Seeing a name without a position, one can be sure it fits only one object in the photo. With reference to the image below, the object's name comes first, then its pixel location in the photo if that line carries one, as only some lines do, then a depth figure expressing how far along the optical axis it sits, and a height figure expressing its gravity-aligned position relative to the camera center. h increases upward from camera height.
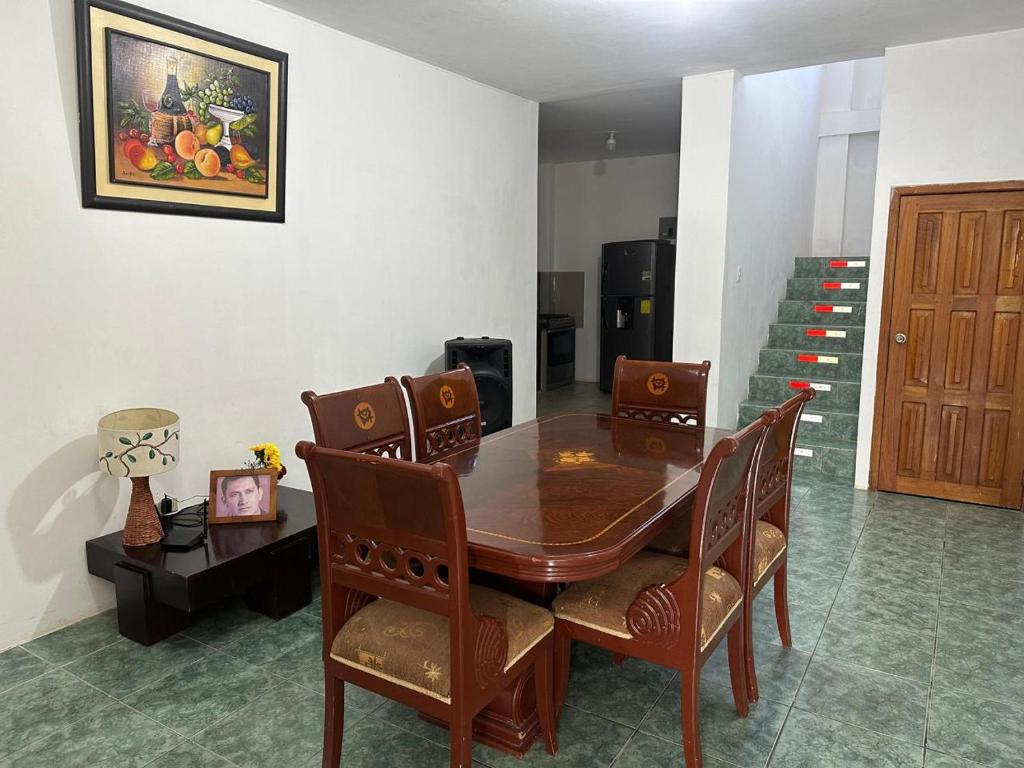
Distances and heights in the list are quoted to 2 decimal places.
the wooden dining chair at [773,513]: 2.11 -0.70
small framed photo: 2.88 -0.81
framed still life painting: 2.67 +0.73
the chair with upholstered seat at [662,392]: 3.03 -0.39
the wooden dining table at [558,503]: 1.60 -0.54
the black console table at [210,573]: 2.48 -1.01
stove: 7.70 -0.54
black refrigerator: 7.26 +0.05
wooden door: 4.02 -0.25
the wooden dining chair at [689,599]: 1.72 -0.77
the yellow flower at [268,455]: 3.04 -0.67
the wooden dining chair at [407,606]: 1.47 -0.72
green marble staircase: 4.87 -0.42
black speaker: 4.31 -0.44
